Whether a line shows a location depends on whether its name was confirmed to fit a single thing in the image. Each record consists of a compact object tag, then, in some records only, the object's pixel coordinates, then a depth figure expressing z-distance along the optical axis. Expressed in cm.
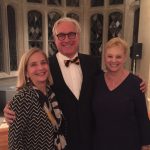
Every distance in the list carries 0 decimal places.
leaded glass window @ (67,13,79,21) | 560
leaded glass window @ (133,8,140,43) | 476
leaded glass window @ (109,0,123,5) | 532
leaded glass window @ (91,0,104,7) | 563
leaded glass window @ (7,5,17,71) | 458
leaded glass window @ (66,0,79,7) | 551
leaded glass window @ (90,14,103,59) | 565
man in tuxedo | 130
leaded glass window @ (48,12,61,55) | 523
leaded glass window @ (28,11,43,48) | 492
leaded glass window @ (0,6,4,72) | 452
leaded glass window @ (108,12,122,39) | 531
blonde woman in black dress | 126
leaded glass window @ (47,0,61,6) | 523
